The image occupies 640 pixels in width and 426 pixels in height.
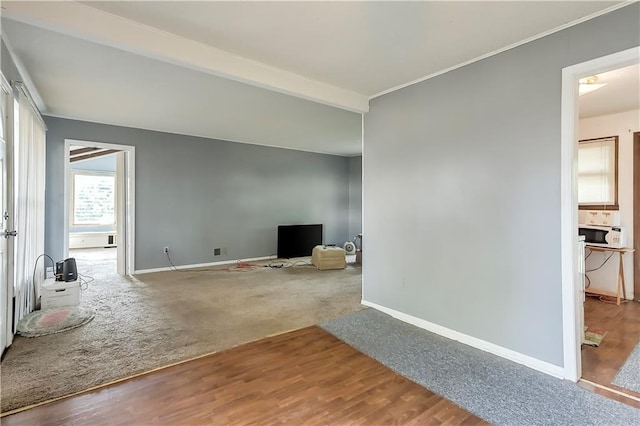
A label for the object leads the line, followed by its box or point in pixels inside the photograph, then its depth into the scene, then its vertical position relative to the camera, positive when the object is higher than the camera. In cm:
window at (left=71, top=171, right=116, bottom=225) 898 +44
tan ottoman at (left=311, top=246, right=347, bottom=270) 586 -84
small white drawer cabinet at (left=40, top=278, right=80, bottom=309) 358 -93
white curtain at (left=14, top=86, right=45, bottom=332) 288 +17
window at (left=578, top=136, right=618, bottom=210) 421 +56
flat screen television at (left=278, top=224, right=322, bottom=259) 705 -59
